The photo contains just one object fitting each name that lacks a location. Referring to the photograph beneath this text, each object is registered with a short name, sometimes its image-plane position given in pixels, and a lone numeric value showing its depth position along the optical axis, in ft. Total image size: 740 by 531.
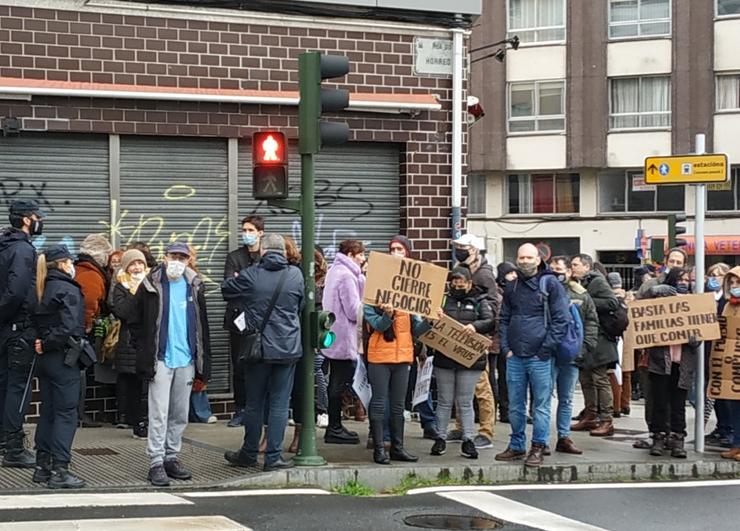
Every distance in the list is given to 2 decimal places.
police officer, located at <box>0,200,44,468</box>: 31.04
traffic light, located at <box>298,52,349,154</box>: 32.60
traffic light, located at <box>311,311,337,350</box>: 32.55
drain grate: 34.63
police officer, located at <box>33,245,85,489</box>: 29.14
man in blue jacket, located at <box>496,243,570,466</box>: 34.06
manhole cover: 26.61
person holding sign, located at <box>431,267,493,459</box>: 35.32
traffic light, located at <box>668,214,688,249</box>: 70.05
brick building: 40.37
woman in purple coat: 36.37
